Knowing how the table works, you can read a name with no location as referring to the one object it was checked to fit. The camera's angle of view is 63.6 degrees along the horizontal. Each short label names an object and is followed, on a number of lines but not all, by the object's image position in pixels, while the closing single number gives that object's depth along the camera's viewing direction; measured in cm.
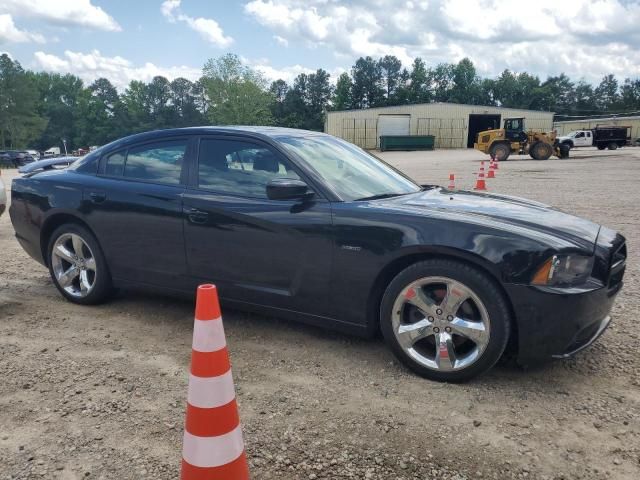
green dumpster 5103
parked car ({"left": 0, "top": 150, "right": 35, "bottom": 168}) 4128
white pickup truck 3909
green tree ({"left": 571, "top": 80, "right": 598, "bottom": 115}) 10444
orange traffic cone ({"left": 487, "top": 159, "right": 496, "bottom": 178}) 1619
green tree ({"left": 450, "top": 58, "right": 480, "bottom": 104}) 10275
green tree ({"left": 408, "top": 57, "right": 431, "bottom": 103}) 10281
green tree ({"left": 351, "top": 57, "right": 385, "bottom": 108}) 10694
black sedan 287
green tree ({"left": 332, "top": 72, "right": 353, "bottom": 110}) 10525
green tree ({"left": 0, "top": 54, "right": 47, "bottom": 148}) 7669
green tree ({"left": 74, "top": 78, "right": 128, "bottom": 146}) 10281
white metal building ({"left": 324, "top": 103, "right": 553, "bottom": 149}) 5878
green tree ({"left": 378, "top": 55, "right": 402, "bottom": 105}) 11075
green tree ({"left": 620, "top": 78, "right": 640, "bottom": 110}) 9006
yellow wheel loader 2761
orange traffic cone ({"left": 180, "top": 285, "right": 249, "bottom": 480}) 195
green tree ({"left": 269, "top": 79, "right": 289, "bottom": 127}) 10200
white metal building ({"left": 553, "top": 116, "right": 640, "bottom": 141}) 5894
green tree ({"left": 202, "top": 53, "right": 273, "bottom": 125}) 8131
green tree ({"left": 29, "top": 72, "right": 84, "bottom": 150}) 10106
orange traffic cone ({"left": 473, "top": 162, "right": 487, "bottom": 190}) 1109
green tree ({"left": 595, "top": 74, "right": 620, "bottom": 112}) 10294
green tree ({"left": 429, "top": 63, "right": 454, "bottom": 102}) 10419
